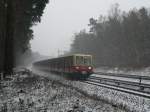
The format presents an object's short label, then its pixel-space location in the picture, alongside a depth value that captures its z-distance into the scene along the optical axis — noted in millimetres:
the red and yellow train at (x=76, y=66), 28875
